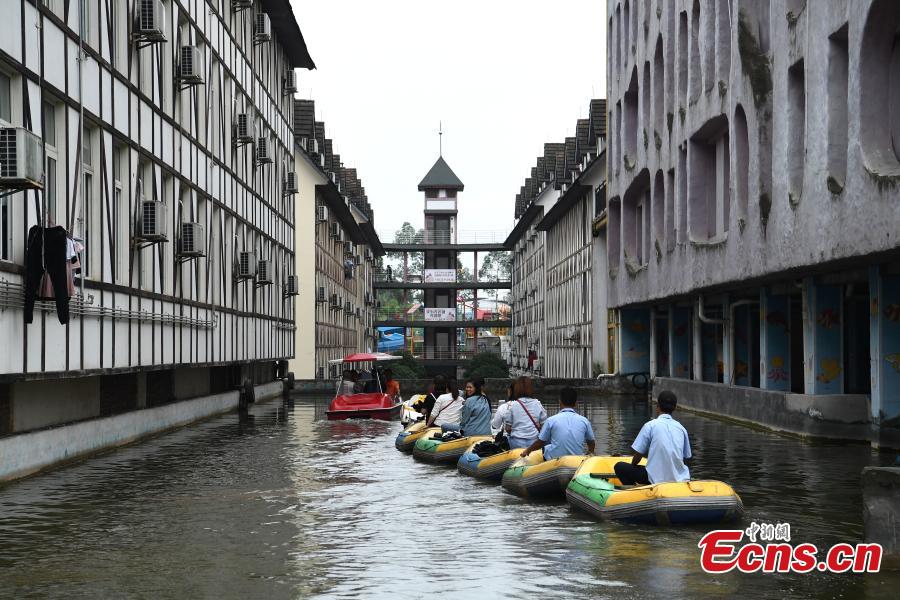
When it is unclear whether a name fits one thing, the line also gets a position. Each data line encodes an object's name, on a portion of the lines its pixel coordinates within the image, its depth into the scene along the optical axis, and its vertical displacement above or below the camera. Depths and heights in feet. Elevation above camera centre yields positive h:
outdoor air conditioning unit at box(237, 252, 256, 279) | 124.77 +9.19
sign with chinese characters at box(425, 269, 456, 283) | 341.00 +21.71
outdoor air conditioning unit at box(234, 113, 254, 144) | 123.95 +22.16
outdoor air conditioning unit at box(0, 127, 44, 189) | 51.85 +8.28
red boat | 115.96 -4.22
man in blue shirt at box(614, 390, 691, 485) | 45.73 -3.19
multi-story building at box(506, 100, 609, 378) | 192.54 +18.26
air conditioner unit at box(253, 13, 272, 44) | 138.62 +35.60
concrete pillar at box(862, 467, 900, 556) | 35.42 -4.22
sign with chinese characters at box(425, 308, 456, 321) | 336.49 +11.41
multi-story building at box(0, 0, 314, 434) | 59.36 +10.09
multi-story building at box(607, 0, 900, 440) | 68.90 +10.98
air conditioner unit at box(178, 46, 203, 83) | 96.78 +22.13
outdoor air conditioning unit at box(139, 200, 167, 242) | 83.20 +9.12
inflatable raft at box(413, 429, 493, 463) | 71.67 -5.10
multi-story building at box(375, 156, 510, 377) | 334.65 +20.24
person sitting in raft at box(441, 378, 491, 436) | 72.95 -3.05
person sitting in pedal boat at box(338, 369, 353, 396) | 119.34 -2.54
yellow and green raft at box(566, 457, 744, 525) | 44.39 -5.12
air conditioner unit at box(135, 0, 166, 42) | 82.23 +21.73
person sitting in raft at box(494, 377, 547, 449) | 62.28 -2.91
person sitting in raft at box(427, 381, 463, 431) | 82.17 -3.30
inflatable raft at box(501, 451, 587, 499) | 53.78 -5.03
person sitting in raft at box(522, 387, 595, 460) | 56.03 -3.34
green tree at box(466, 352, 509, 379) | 268.09 -1.75
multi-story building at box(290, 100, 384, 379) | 195.42 +19.01
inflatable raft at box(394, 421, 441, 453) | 80.32 -4.93
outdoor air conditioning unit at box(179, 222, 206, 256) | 96.63 +9.10
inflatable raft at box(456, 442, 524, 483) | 61.16 -5.23
